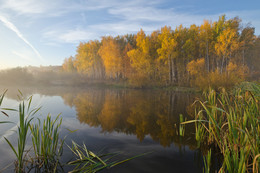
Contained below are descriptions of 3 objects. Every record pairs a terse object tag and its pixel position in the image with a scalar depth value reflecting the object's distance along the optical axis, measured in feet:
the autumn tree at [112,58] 118.52
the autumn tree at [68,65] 216.74
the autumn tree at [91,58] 145.69
